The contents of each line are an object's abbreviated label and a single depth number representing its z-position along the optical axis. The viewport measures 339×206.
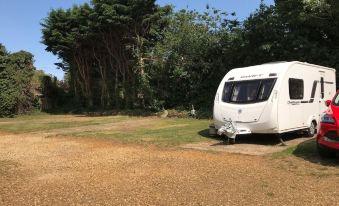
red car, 8.97
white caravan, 12.07
